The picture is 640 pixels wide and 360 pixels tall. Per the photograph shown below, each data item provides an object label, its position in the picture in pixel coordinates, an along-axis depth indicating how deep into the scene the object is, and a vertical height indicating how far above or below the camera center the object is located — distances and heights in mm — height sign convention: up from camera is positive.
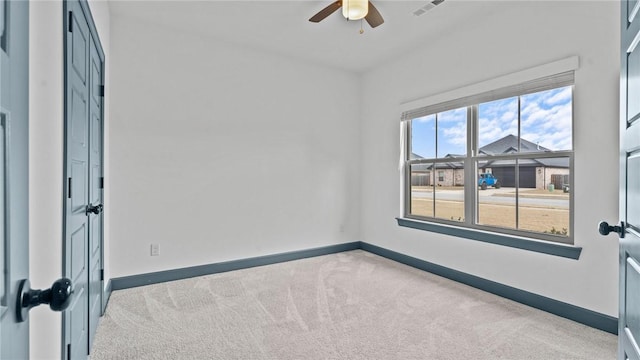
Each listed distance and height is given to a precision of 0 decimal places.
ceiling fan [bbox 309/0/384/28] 2352 +1277
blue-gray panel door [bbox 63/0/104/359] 1490 +14
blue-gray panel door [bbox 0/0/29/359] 562 +16
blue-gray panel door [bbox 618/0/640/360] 1040 -14
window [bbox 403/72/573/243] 2770 +182
